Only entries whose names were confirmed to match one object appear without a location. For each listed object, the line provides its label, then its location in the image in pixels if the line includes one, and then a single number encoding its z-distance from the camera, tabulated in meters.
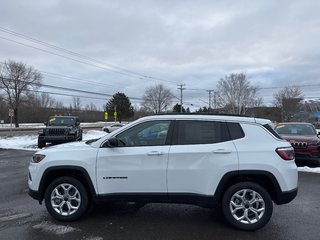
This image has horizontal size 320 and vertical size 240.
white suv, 4.64
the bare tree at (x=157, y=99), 95.62
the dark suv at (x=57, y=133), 17.77
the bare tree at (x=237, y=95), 75.75
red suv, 10.24
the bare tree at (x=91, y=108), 107.20
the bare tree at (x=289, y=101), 71.00
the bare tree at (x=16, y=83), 57.41
